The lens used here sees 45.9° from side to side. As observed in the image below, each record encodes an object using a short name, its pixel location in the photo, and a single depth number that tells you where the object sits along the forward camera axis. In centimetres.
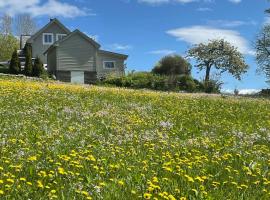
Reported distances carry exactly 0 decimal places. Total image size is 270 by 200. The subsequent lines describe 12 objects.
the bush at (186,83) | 3388
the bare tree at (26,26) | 7168
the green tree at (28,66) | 3746
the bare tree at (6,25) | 6784
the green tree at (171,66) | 4249
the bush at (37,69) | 3687
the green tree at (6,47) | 6150
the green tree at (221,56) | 4942
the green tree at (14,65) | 3869
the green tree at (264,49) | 4273
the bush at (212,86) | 3548
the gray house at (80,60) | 4285
